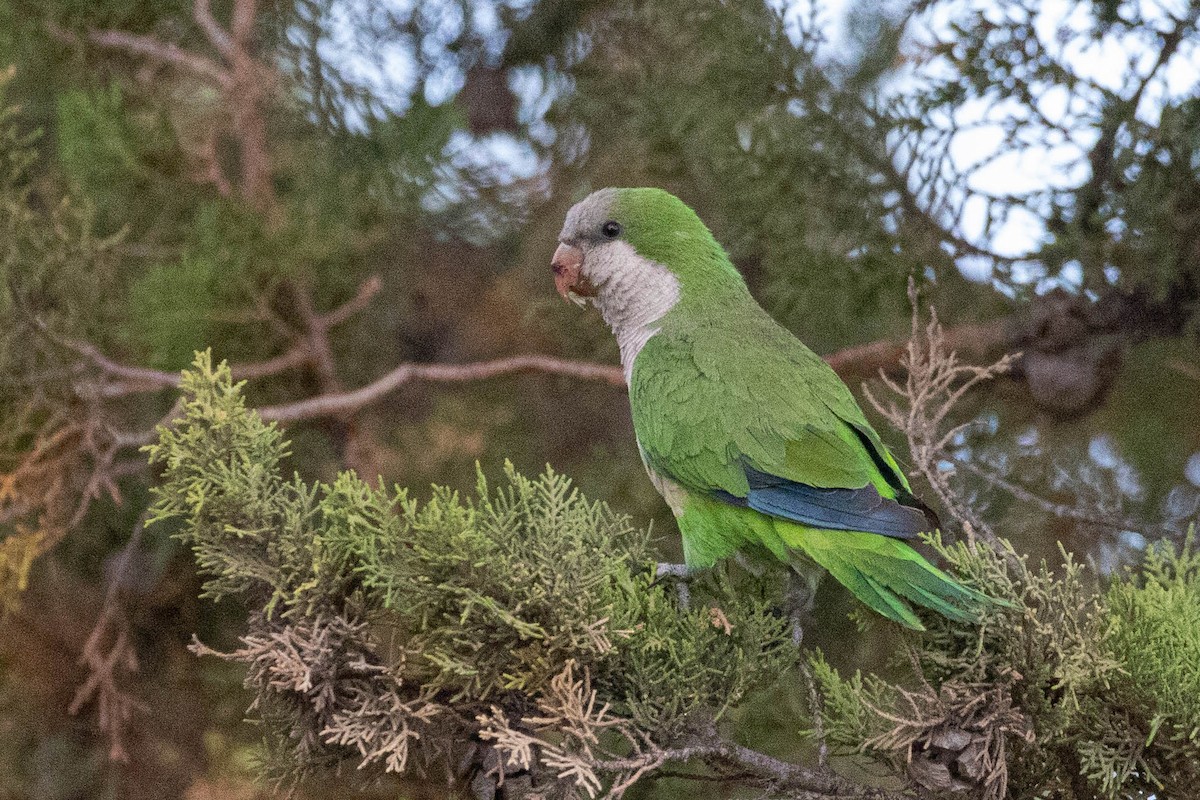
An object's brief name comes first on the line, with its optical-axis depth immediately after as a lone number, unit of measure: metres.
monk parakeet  6.11
